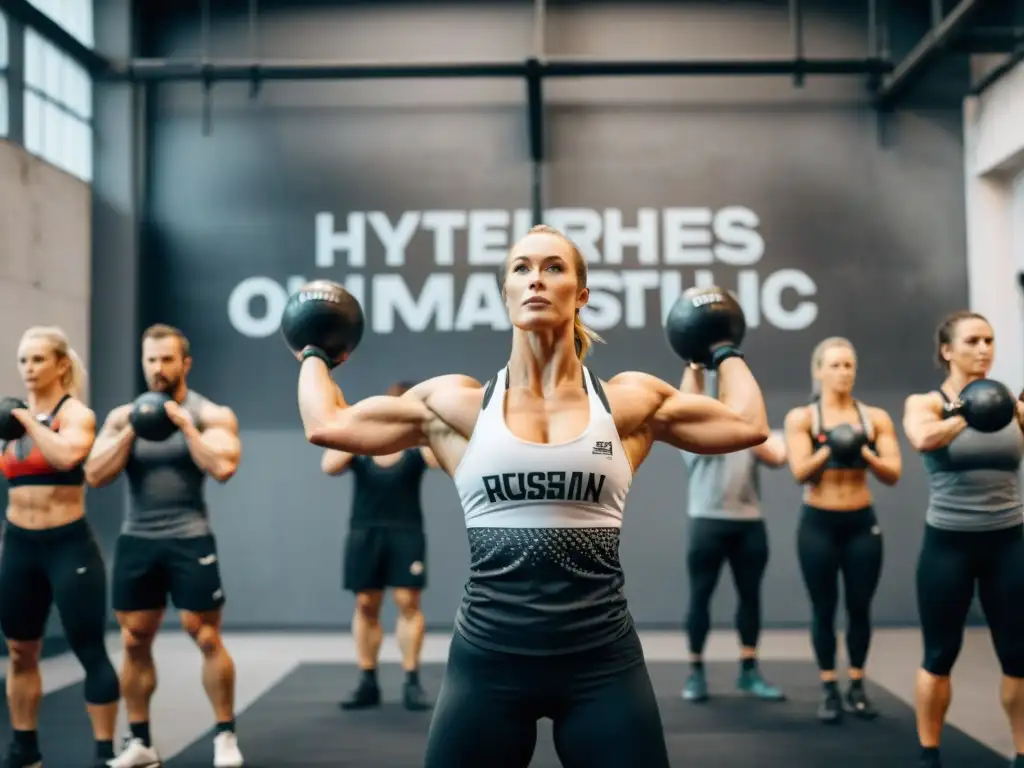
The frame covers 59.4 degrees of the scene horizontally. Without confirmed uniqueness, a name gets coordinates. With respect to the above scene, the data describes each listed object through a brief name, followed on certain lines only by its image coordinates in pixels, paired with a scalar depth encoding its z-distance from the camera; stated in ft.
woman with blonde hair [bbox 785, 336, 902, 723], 12.75
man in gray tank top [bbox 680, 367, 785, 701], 13.82
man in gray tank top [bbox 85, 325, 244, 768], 10.60
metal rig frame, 17.93
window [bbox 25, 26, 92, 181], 17.99
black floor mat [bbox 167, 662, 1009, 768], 11.02
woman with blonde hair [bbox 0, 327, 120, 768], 10.10
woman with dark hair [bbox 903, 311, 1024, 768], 9.57
